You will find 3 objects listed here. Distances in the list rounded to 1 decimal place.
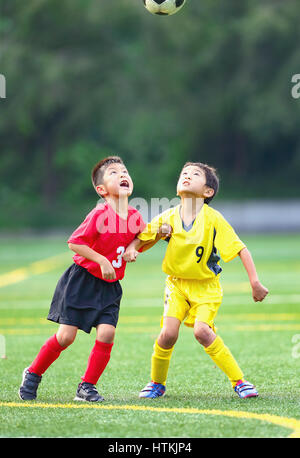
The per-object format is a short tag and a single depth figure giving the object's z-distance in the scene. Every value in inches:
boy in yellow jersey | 370.0
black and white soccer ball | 535.8
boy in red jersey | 369.7
